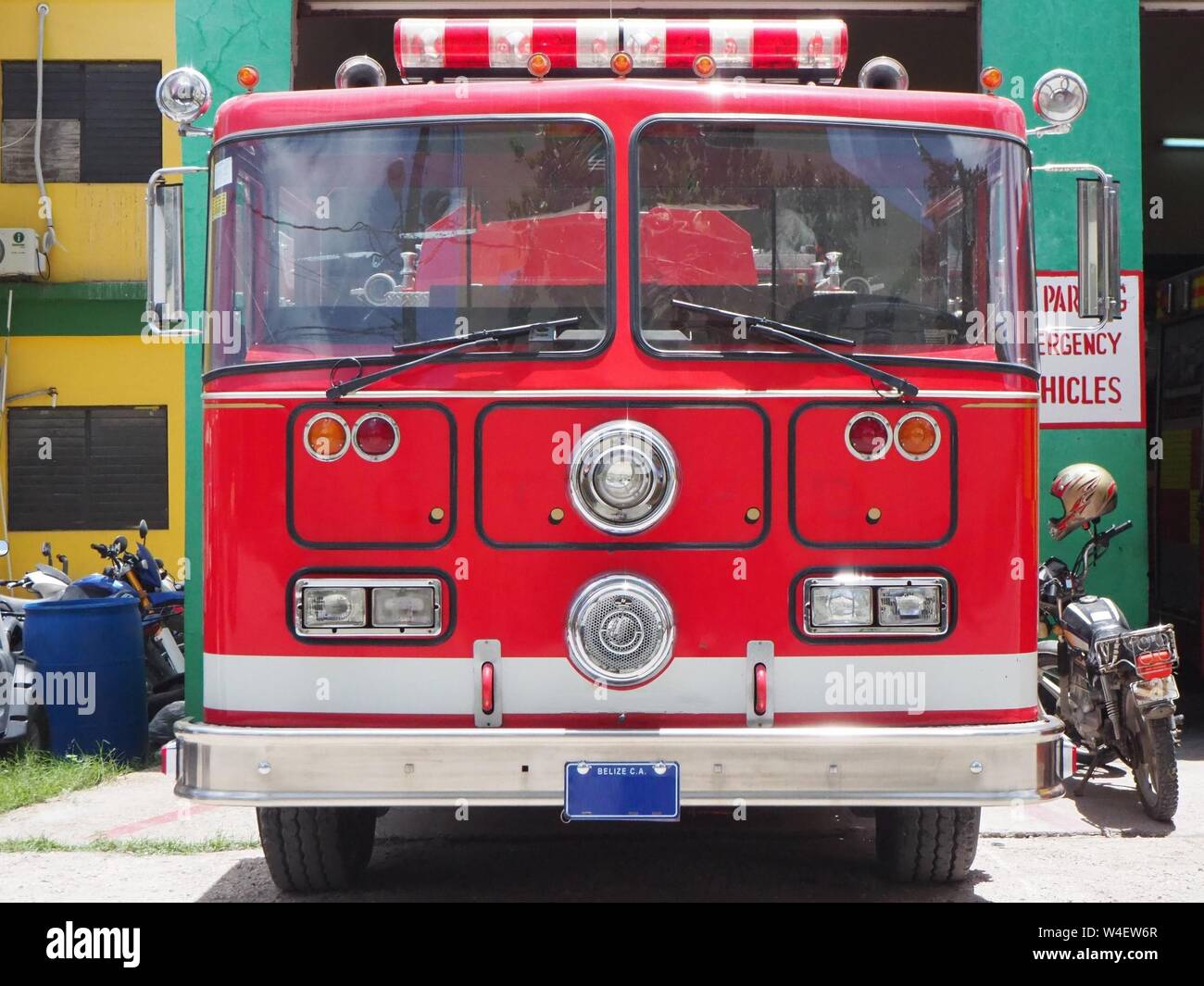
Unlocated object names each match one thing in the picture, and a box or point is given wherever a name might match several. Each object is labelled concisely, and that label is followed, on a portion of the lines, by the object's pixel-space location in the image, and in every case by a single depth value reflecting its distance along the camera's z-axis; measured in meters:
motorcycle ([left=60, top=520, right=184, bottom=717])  9.42
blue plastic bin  8.20
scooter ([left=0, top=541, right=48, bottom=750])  8.12
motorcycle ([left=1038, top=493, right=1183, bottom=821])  6.73
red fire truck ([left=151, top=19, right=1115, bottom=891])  4.42
